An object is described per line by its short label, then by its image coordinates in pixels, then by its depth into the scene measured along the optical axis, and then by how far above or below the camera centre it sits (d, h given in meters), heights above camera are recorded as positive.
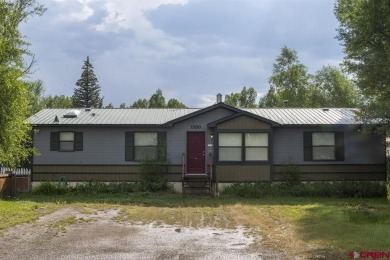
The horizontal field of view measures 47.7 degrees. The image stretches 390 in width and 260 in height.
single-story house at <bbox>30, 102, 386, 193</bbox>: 20.41 +0.25
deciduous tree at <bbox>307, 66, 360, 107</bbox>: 48.88 +7.04
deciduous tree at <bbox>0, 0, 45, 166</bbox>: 14.02 +2.11
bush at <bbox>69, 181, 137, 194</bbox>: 19.84 -1.66
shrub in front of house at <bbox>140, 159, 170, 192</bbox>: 20.23 -1.00
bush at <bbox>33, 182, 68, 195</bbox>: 19.84 -1.71
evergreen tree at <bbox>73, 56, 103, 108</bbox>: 68.81 +9.67
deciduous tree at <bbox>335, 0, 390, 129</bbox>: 15.54 +3.79
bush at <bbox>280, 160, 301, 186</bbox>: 20.23 -1.06
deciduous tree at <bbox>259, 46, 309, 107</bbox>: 46.94 +7.75
